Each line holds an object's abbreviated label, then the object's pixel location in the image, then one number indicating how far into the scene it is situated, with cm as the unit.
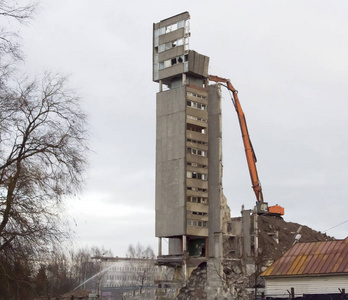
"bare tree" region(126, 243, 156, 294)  16250
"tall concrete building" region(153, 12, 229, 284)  8725
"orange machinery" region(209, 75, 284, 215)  9094
